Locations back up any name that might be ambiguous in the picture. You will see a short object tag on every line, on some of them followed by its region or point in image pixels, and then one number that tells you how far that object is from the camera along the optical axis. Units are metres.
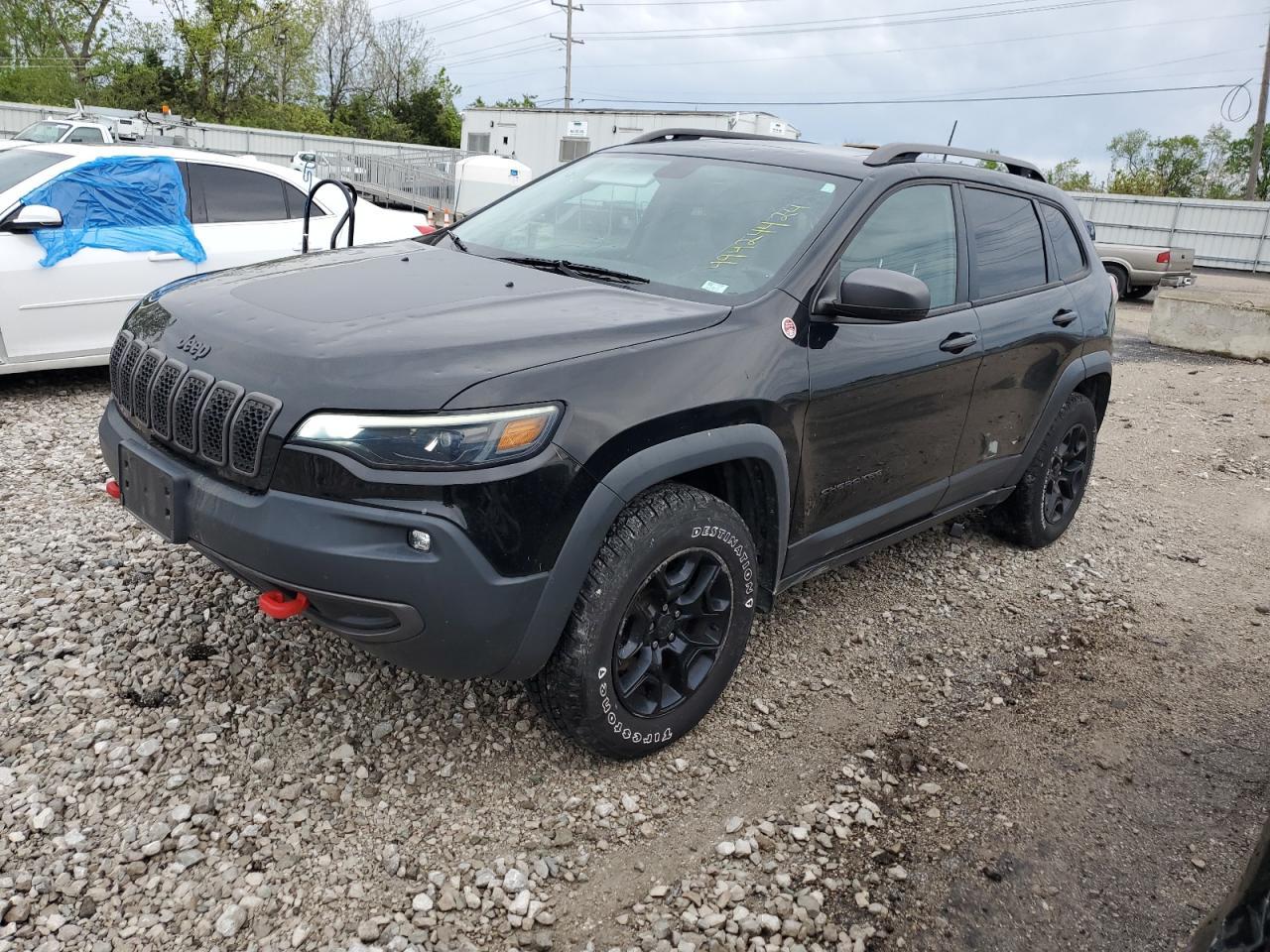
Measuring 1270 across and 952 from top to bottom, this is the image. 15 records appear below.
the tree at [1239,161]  54.56
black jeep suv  2.36
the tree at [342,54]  62.34
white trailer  28.19
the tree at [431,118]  57.50
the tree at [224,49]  45.97
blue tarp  6.03
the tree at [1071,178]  48.88
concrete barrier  11.62
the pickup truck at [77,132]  15.16
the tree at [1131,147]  62.41
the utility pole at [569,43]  52.53
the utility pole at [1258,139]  31.47
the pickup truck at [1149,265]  17.20
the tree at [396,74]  63.91
